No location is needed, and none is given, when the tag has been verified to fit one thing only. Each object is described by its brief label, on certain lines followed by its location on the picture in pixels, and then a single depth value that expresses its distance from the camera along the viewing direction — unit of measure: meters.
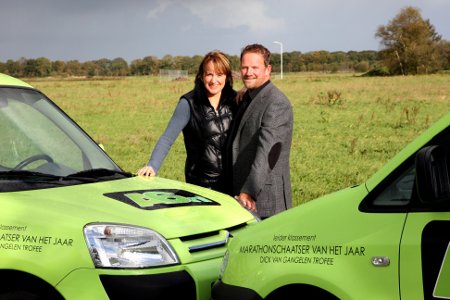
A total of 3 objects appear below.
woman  6.22
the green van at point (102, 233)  3.87
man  5.80
